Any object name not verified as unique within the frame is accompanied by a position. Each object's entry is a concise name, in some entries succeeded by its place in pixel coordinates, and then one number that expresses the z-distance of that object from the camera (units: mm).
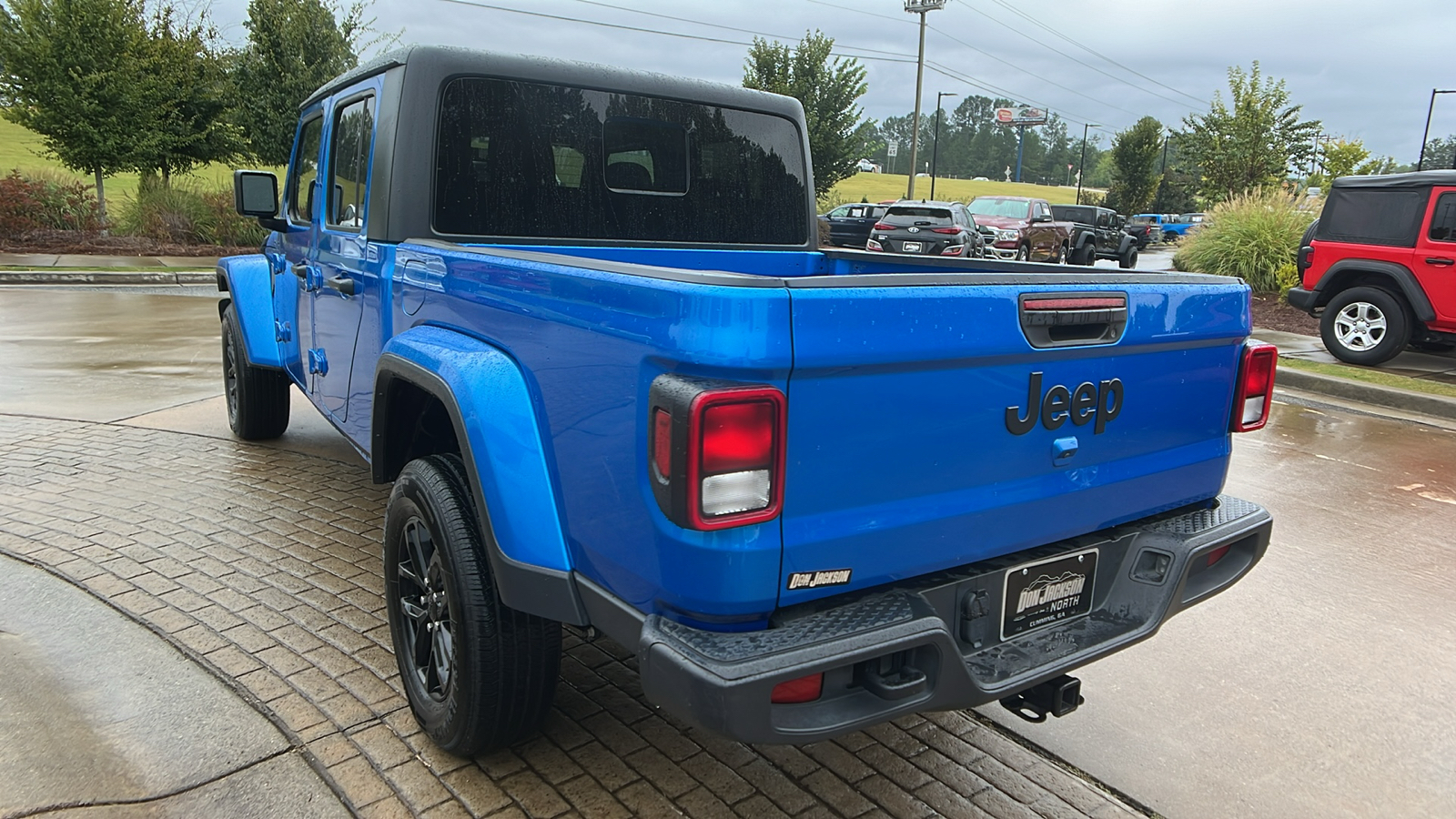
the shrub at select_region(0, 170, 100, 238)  19438
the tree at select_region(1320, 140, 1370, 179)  32812
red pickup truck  22562
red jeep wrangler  9328
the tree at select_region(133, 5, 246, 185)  19188
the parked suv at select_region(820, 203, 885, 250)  24859
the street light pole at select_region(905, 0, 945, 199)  37562
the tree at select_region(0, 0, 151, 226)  18031
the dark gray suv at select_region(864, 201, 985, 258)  19938
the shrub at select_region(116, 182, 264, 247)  20203
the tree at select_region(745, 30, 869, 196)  32594
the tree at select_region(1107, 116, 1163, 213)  51781
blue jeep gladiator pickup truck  1889
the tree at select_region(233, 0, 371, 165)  20391
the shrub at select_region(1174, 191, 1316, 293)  16184
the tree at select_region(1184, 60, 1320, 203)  26734
